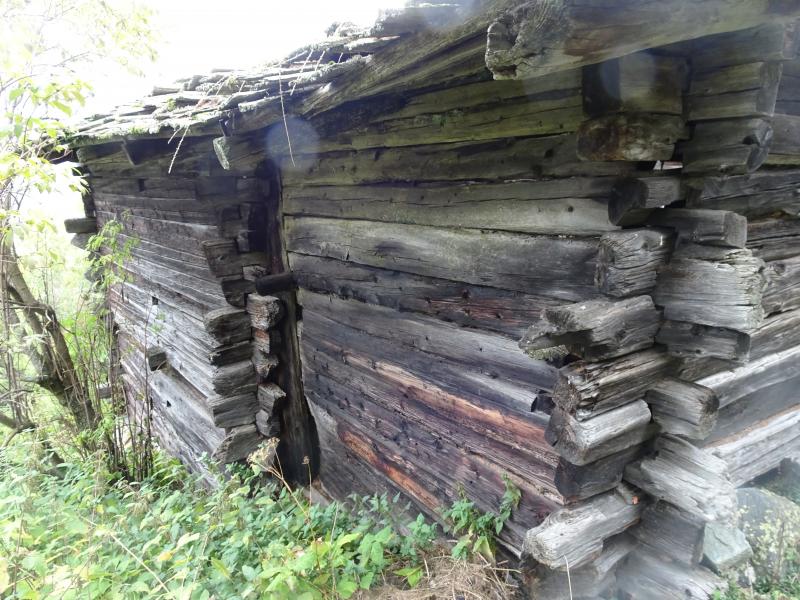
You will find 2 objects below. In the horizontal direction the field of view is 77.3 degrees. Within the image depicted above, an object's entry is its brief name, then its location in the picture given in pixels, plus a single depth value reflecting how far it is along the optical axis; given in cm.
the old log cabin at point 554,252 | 145
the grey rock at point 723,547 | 198
